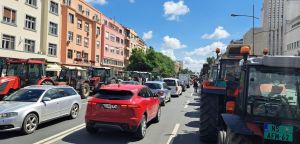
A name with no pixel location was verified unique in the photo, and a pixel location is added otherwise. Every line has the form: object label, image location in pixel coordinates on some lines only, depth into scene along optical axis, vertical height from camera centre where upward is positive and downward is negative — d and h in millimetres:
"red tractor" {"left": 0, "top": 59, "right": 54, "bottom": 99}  10930 -64
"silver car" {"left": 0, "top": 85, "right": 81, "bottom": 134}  5669 -1116
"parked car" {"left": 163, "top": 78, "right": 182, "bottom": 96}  16497 -983
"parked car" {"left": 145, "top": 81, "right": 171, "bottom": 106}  11657 -959
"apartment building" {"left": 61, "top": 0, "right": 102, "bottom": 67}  31539 +6533
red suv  5596 -1065
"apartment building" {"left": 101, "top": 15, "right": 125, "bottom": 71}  42633 +6405
